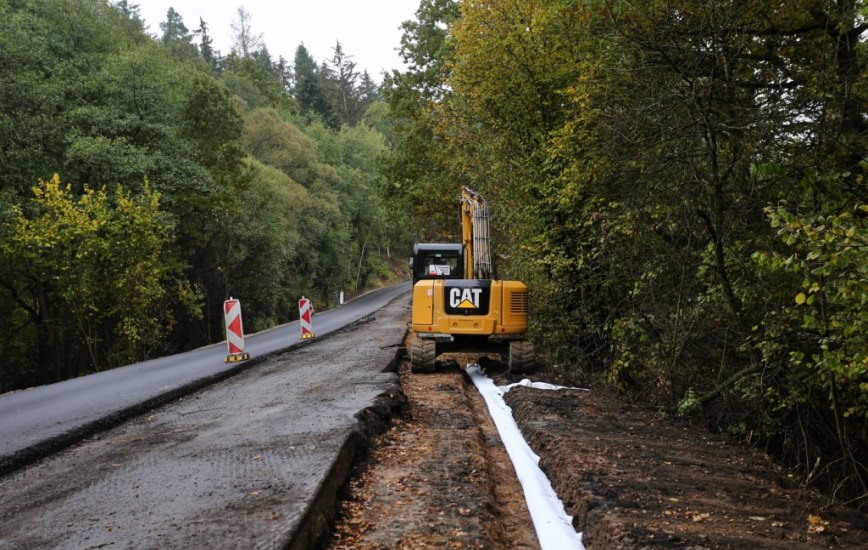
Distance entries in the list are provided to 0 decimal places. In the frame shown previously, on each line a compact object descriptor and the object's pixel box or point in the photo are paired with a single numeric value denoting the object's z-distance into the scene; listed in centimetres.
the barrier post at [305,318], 1834
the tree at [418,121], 2795
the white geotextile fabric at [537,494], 450
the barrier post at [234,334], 1323
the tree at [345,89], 10306
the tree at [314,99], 8700
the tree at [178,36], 7080
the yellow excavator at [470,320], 1153
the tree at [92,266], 1988
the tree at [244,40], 7806
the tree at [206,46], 9795
